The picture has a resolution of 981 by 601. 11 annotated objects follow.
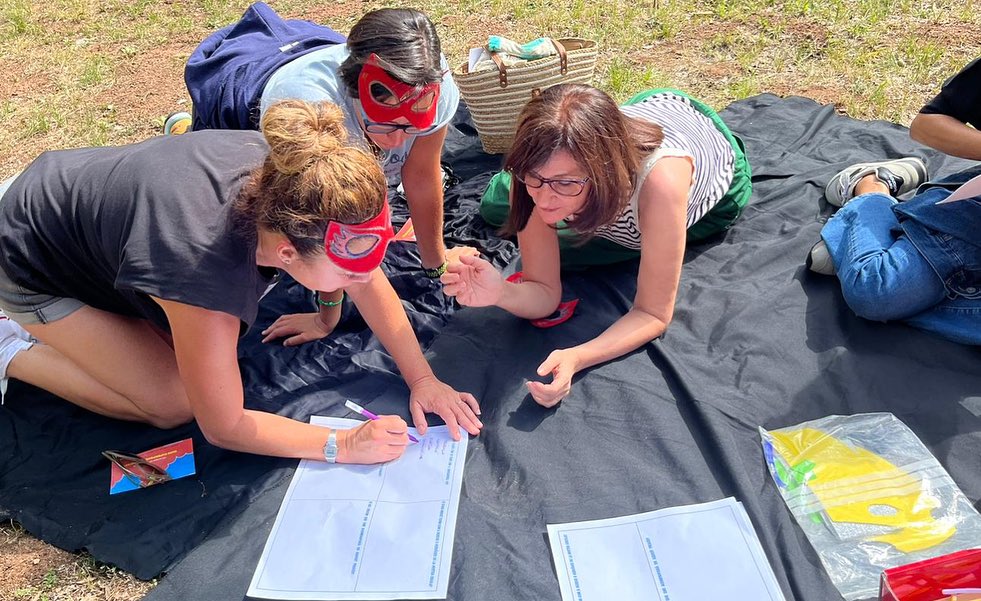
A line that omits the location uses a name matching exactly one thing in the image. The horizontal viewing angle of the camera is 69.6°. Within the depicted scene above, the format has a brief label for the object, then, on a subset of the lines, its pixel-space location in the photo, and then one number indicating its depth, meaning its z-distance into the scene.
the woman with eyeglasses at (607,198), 2.03
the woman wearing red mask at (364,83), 2.22
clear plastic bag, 1.76
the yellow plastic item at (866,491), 1.80
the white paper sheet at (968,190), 2.12
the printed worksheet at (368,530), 1.79
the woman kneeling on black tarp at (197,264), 1.66
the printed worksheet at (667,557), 1.70
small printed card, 2.19
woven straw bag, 3.40
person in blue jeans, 2.32
